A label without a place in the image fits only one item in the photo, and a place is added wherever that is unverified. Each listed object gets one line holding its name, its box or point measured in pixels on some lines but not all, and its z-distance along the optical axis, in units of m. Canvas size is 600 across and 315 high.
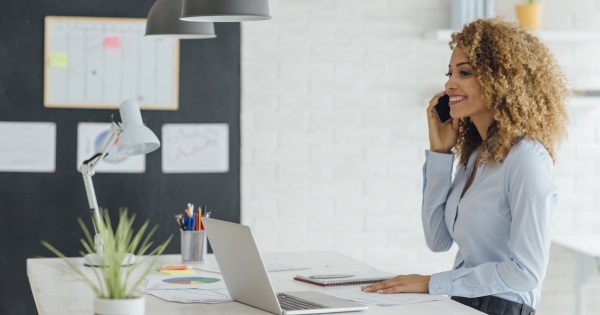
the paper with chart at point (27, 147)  4.00
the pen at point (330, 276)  2.49
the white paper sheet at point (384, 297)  2.17
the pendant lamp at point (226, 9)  2.25
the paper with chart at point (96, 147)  4.05
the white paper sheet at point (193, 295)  2.18
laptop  1.99
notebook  2.43
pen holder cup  2.91
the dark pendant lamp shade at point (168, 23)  2.88
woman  2.27
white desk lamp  2.78
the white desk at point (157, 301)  2.06
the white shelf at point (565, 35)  4.23
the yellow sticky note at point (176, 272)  2.64
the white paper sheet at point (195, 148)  4.12
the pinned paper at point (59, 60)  4.02
